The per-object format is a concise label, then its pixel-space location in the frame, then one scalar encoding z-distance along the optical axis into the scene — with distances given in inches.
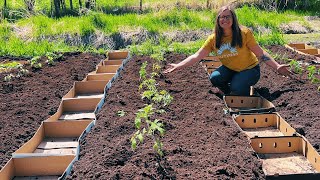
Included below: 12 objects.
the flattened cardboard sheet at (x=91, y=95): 243.0
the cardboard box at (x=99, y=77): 259.6
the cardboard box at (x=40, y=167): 154.0
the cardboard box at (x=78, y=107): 216.7
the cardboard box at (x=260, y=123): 183.3
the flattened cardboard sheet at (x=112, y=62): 295.9
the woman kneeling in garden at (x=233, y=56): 207.2
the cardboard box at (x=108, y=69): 277.7
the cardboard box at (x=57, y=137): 175.6
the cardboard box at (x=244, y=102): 209.8
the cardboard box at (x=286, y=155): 148.7
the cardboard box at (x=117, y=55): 319.9
